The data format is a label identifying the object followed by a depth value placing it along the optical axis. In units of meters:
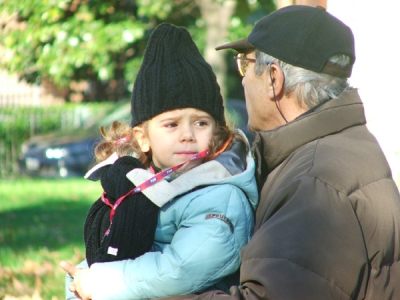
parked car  23.87
